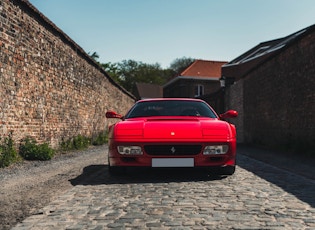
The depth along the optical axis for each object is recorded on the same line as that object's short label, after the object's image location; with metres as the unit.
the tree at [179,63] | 78.94
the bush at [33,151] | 8.22
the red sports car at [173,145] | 5.06
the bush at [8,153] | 6.92
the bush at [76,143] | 11.40
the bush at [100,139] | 15.70
